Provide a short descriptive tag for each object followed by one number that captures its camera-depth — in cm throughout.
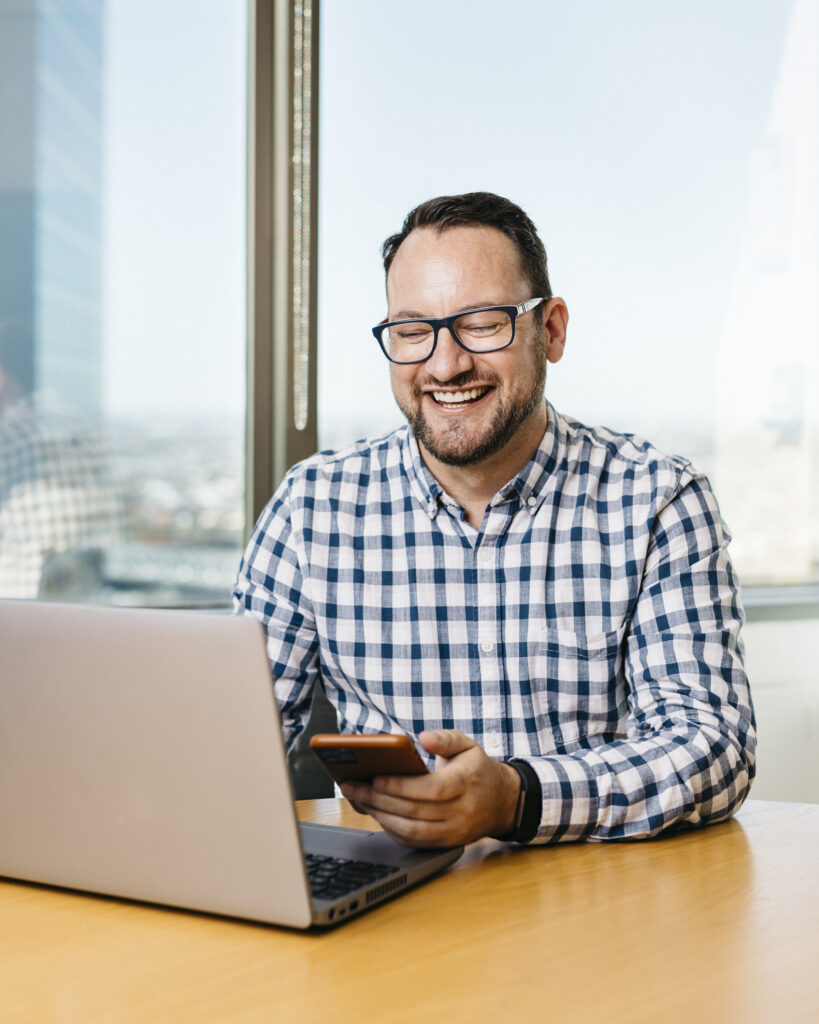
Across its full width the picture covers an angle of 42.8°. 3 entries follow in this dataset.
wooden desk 74
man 155
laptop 82
